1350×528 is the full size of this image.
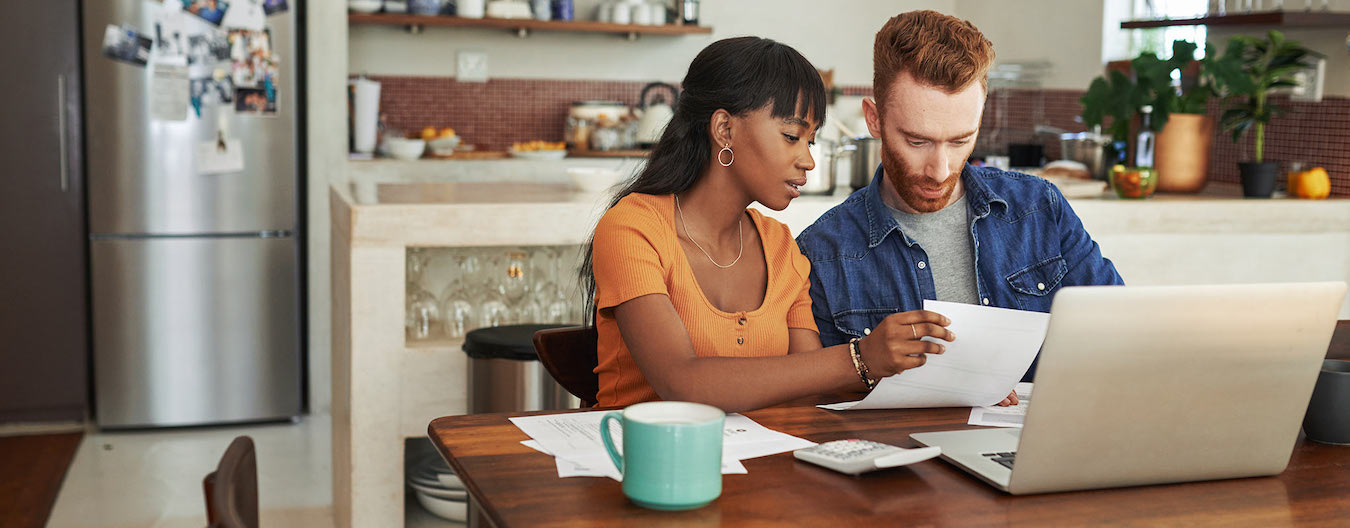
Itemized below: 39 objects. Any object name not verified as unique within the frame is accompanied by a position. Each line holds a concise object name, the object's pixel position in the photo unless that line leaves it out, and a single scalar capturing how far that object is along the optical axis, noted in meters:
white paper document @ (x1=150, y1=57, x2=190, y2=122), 3.84
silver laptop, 0.99
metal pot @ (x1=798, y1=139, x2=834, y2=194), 2.80
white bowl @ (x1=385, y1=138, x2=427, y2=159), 4.47
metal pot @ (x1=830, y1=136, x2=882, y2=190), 2.88
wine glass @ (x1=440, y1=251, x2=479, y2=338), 2.64
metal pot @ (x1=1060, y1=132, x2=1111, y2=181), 3.67
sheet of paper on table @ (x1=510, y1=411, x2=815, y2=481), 1.10
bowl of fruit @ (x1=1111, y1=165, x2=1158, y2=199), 2.86
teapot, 4.85
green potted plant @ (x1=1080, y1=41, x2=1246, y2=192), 3.15
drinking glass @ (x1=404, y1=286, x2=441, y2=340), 2.63
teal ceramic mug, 0.95
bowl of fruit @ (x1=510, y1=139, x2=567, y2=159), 4.65
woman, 1.38
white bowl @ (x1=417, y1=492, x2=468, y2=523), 2.74
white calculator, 1.08
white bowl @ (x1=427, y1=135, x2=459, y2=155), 4.61
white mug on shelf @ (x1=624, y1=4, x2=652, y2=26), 4.96
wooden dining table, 0.98
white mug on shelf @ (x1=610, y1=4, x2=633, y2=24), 4.95
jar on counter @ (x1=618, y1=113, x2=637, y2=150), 4.95
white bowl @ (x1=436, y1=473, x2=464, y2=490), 2.72
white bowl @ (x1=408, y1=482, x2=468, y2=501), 2.71
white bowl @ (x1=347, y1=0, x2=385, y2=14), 4.56
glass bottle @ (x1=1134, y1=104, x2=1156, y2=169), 3.23
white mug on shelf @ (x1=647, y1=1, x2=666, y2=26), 5.00
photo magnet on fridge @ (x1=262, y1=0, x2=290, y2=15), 3.93
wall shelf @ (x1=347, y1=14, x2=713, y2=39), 4.61
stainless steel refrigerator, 3.83
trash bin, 2.40
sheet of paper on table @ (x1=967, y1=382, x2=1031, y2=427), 1.32
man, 1.67
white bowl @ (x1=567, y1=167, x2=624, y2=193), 2.77
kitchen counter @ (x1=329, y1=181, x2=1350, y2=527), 2.39
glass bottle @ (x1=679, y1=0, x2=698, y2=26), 5.05
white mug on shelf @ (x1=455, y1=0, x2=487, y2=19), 4.73
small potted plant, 3.09
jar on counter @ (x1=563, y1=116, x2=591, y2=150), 4.97
